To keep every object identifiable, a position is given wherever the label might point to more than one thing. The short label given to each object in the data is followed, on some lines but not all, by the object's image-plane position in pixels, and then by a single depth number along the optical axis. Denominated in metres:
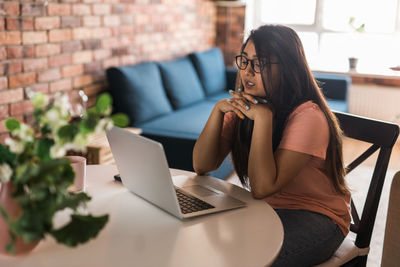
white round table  0.99
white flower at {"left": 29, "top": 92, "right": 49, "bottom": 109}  0.81
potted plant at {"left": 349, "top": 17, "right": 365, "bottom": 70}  4.66
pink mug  1.30
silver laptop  1.14
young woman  1.40
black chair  1.52
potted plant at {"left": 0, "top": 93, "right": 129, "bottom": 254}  0.76
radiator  4.78
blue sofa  3.24
